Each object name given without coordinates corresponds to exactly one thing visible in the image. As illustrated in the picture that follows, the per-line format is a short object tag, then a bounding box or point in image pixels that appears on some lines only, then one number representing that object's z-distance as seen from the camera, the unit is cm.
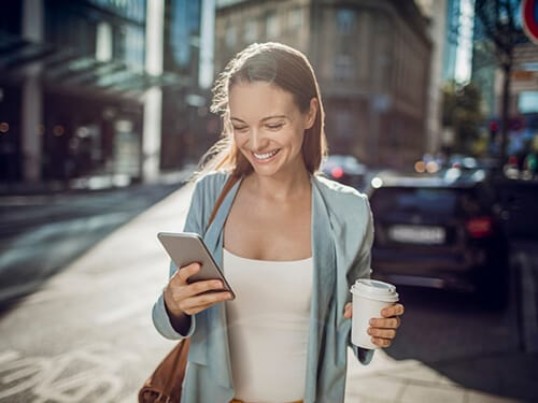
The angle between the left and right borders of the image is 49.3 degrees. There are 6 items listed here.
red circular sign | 364
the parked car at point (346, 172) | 1970
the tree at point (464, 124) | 1577
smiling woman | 165
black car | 601
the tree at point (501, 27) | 857
